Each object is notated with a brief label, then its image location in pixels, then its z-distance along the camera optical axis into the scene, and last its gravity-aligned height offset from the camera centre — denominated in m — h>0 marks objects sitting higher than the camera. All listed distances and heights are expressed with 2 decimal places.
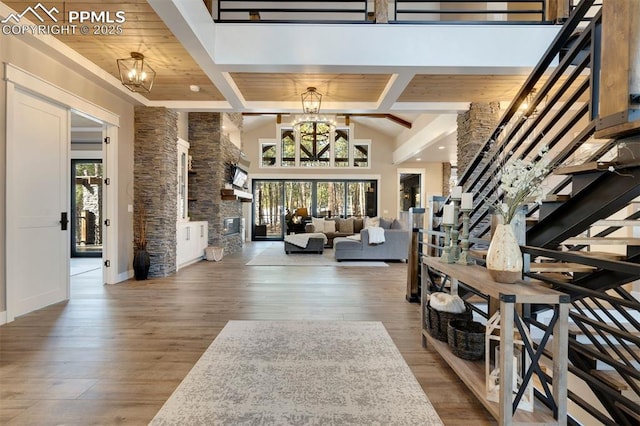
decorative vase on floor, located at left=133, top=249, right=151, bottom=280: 5.12 -0.89
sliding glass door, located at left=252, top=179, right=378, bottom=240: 12.34 +0.39
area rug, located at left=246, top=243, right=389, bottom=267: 6.79 -1.14
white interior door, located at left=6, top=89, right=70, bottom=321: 3.25 +0.07
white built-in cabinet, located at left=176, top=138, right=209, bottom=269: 6.28 -0.39
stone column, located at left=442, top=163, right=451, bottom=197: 11.80 +1.22
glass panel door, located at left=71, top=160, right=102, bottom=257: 7.42 +0.02
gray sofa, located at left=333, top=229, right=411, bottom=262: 7.24 -0.85
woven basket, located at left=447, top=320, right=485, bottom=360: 2.05 -0.85
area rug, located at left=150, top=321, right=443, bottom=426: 1.77 -1.13
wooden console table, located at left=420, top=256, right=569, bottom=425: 1.50 -0.67
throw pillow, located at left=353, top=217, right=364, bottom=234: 10.45 -0.49
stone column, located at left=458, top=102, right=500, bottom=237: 5.22 +1.44
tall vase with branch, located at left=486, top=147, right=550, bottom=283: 1.73 +0.01
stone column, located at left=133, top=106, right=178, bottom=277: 5.32 +0.51
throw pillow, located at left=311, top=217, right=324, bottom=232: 10.48 -0.48
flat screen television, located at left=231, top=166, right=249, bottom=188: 8.59 +0.93
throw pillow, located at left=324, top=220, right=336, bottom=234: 10.42 -0.51
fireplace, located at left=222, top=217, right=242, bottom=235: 8.15 -0.42
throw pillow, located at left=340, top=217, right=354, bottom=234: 10.35 -0.51
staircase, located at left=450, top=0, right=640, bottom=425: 1.67 -0.02
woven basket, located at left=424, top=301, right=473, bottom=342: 2.38 -0.83
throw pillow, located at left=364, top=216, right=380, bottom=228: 8.59 -0.33
